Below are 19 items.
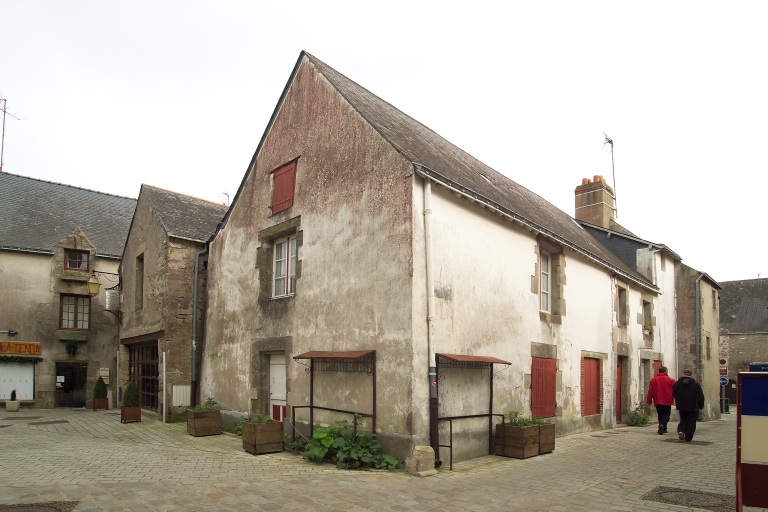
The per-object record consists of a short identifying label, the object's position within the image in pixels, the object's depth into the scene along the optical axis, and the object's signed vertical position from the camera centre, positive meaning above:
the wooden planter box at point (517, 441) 9.17 -2.08
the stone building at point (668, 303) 17.35 +0.30
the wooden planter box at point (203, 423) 11.58 -2.23
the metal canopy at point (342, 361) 8.72 -0.77
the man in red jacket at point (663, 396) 12.45 -1.82
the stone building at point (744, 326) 33.38 -0.80
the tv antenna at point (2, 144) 24.19 +7.34
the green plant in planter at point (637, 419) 15.09 -2.80
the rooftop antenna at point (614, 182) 21.22 +5.03
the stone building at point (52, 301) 18.67 +0.45
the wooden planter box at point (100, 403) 17.58 -2.76
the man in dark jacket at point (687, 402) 11.07 -1.73
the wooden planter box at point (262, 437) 9.41 -2.06
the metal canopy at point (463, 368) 8.16 -0.95
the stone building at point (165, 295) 13.70 +0.48
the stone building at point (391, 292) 8.55 +0.40
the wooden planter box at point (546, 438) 9.62 -2.12
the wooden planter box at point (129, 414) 13.55 -2.38
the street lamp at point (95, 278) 18.48 +1.28
